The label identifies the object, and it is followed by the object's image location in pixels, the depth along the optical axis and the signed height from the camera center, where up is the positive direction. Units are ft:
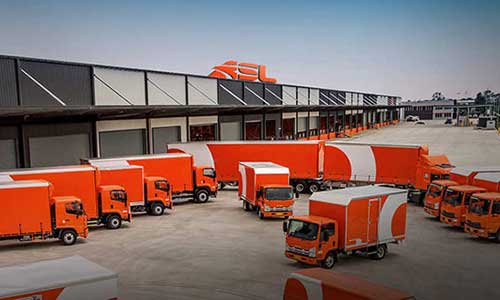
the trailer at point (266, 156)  109.40 -11.56
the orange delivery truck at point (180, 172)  94.63 -13.41
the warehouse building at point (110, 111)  88.94 -0.26
